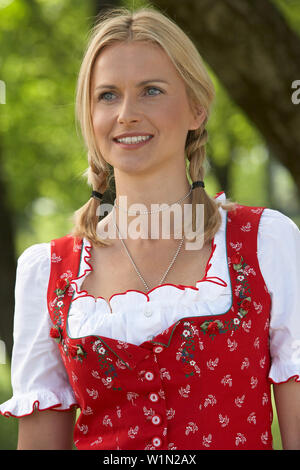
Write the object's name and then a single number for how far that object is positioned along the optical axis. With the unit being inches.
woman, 142.7
